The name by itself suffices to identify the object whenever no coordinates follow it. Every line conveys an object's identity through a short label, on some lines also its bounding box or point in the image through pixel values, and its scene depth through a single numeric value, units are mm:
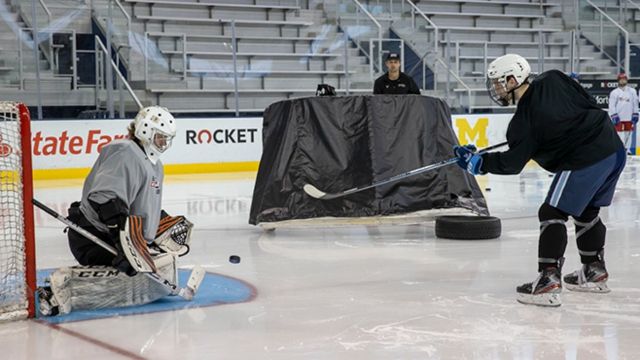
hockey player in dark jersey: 3982
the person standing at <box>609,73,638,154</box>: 14820
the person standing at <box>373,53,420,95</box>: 8180
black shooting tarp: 6395
